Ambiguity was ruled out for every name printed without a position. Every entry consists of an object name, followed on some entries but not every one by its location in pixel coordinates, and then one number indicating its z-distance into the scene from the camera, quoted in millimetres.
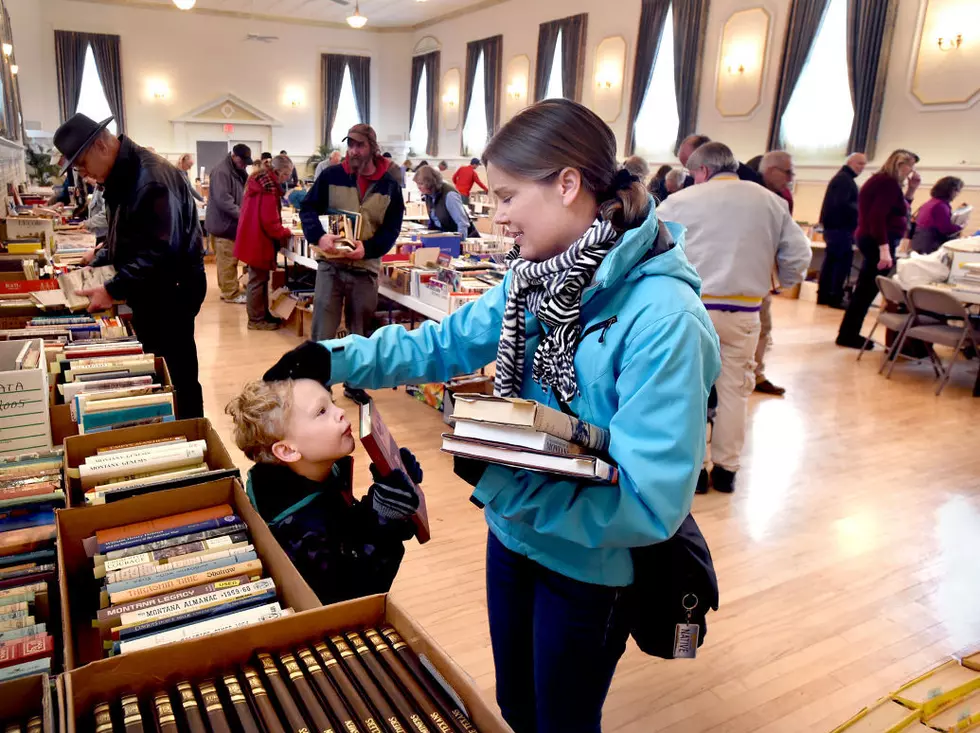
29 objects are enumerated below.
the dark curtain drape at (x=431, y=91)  19656
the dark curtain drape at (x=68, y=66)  17000
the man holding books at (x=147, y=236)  3066
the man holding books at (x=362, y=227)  4512
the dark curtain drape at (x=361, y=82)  20438
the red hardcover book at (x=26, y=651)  1021
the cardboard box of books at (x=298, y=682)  879
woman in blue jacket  1083
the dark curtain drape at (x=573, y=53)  14530
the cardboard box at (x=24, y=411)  1872
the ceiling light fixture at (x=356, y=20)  14516
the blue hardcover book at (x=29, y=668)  994
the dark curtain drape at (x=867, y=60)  9320
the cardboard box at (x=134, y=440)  1584
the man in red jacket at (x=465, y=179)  10352
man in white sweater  3596
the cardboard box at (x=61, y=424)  2020
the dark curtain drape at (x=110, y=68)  17328
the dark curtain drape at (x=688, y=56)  11906
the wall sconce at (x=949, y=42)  8562
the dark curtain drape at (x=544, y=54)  15164
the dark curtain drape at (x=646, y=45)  12703
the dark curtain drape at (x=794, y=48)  10195
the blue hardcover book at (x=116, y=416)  1868
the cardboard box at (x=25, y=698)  851
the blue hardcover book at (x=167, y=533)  1325
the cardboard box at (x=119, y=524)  1165
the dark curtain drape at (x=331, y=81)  20078
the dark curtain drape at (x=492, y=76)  16938
